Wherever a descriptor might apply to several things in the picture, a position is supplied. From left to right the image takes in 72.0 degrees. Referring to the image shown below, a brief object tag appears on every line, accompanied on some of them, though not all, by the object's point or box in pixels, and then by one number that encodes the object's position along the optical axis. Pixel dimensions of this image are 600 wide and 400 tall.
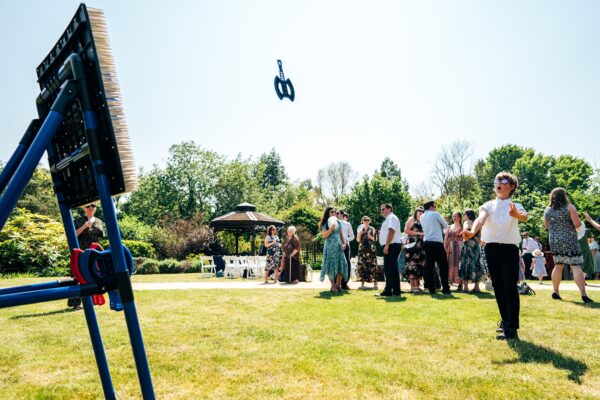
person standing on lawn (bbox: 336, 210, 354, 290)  10.64
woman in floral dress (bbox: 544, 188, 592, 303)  6.93
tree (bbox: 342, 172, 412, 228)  29.98
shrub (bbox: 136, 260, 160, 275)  19.88
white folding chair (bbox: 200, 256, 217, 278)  17.07
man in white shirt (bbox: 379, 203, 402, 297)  8.16
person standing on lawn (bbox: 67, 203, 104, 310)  6.28
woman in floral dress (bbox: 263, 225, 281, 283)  12.83
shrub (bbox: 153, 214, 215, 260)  26.09
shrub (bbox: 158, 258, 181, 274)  20.28
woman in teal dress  8.99
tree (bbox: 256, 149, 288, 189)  73.25
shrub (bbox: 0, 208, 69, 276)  18.02
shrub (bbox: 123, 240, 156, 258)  24.67
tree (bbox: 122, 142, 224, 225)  38.81
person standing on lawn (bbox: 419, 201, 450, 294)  8.45
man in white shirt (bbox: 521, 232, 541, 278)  14.80
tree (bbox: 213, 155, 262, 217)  39.62
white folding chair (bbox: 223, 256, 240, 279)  16.77
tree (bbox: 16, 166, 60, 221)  40.12
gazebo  18.88
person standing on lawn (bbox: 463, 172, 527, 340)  4.38
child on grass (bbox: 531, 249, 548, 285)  12.62
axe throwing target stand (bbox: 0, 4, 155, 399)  1.69
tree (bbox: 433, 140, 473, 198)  41.89
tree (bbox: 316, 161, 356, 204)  50.69
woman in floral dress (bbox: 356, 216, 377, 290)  10.08
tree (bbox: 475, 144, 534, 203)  60.31
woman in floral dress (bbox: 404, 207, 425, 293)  9.20
